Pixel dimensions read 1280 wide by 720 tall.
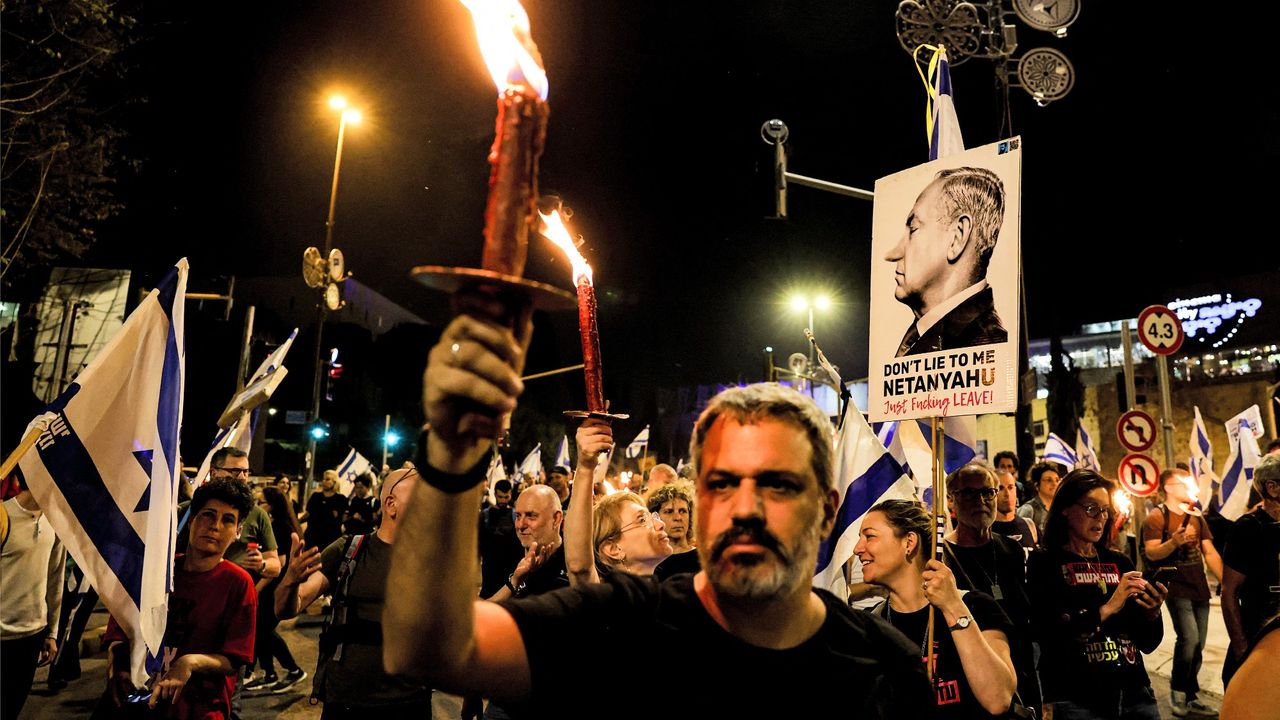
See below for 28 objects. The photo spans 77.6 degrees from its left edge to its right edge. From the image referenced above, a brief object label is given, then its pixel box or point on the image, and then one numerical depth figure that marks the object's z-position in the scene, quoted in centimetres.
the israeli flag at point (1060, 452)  1487
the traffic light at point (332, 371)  2544
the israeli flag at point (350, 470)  2217
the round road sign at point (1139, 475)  1020
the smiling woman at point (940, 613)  349
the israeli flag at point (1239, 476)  1114
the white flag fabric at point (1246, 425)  1191
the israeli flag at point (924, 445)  579
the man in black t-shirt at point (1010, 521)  781
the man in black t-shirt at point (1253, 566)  612
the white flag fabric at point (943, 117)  688
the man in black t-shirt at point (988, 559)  456
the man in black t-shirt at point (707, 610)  150
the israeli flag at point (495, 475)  1771
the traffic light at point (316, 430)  2072
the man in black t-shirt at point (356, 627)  464
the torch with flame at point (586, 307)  274
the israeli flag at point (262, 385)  809
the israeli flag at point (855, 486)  576
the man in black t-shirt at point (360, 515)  1285
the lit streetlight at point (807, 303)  2623
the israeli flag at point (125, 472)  462
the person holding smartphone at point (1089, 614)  470
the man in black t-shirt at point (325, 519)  1274
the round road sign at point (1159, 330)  1116
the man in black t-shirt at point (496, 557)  655
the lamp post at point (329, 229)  1925
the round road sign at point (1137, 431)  1061
